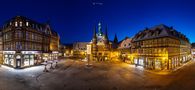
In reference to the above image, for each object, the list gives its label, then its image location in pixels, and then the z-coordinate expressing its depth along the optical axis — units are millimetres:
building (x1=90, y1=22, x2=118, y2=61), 47412
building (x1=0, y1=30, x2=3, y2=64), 29963
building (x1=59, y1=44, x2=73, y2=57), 68237
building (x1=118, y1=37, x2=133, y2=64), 35242
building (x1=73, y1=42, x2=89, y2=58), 66420
